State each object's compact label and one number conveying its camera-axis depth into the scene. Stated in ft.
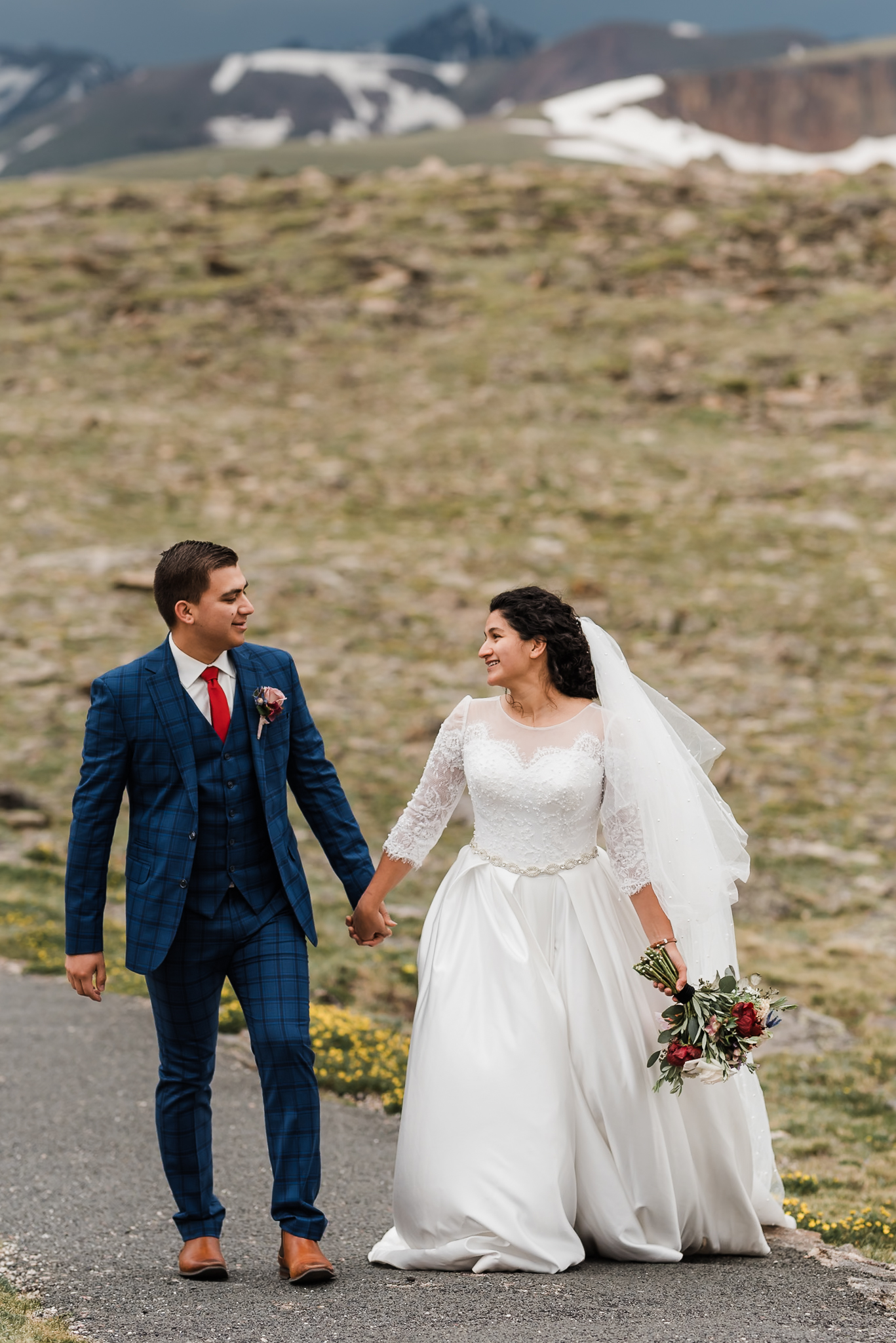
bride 34.24
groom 33.73
